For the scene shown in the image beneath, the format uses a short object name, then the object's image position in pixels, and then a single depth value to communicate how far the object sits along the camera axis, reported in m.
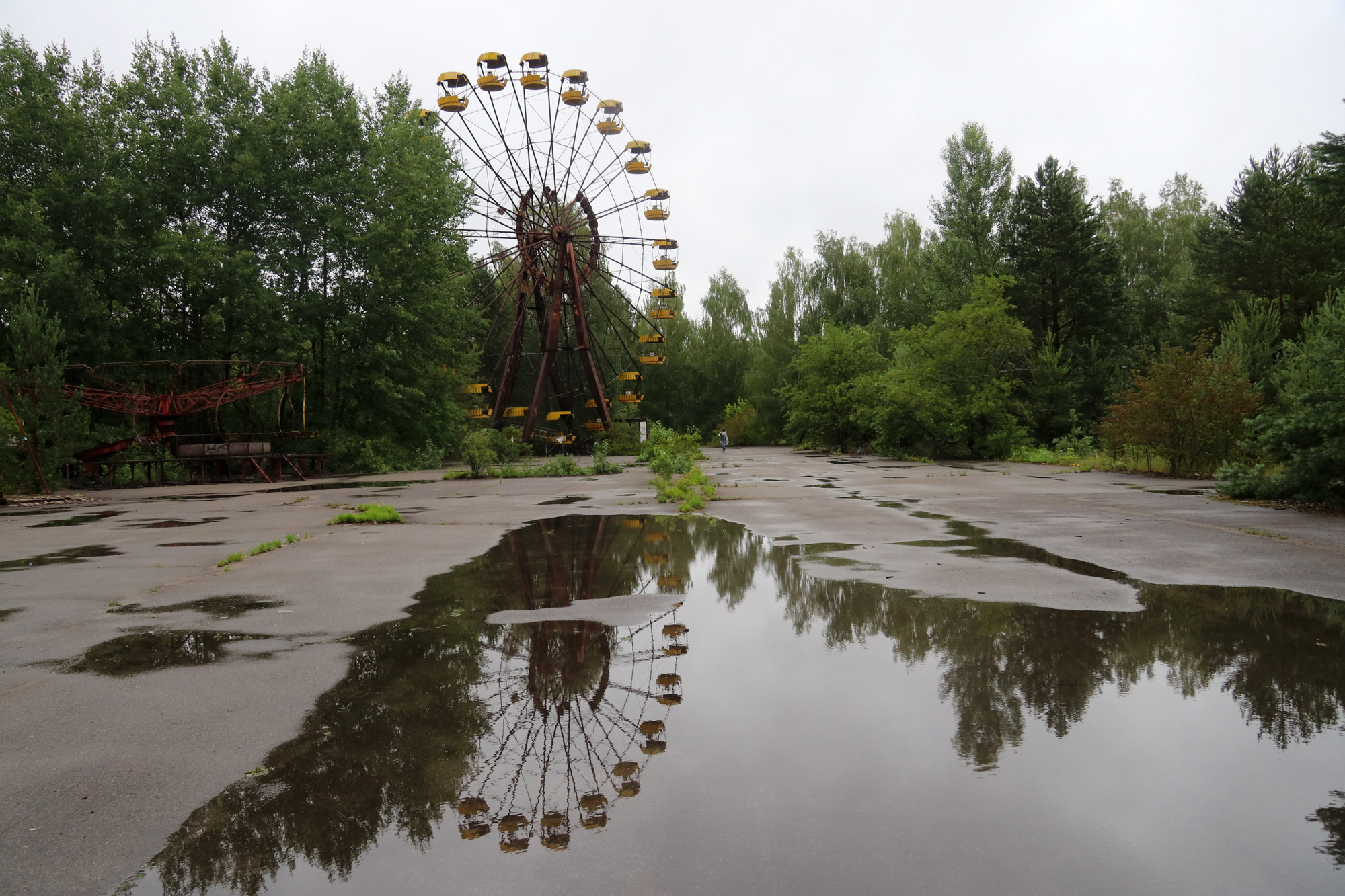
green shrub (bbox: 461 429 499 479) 26.55
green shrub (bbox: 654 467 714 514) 15.91
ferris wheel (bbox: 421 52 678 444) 35.47
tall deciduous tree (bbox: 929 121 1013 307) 43.31
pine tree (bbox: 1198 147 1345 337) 31.78
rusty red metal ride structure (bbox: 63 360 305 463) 23.34
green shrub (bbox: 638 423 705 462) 24.45
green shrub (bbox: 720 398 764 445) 58.44
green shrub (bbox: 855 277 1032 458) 31.59
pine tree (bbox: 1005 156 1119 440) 36.78
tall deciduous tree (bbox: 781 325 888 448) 42.75
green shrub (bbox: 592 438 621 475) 28.80
